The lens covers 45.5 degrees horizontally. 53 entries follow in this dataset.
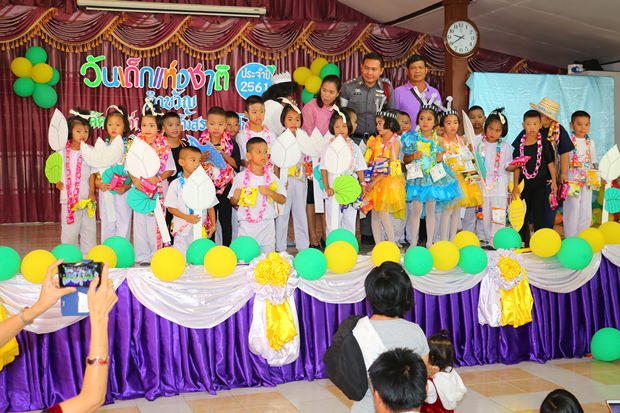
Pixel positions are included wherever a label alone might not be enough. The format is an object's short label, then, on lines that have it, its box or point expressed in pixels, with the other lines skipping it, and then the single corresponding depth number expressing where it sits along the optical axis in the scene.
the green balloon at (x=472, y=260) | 4.24
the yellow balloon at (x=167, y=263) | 3.69
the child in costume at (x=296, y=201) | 5.34
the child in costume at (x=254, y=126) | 5.28
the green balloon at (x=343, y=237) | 4.19
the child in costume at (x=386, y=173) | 5.15
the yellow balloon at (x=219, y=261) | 3.79
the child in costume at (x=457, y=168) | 5.44
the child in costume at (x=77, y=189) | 5.26
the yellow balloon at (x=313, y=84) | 9.11
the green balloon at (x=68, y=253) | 3.66
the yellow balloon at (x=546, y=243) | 4.39
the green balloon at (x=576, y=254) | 4.38
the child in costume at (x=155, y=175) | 4.82
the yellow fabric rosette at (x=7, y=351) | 3.37
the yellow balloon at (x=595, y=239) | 4.46
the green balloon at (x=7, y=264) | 3.55
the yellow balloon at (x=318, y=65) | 9.30
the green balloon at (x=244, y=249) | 4.02
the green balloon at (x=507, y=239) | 4.43
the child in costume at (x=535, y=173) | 5.55
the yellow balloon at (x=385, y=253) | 4.06
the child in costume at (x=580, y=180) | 5.75
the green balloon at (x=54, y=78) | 8.59
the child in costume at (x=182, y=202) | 4.57
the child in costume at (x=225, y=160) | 5.12
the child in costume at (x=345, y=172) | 5.00
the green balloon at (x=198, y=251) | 3.96
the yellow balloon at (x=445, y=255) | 4.18
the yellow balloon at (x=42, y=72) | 8.42
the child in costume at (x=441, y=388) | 2.98
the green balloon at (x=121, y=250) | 3.94
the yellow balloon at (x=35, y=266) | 3.57
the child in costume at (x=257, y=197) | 4.60
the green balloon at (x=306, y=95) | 9.11
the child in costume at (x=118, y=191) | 4.95
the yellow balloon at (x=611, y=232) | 4.61
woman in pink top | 5.63
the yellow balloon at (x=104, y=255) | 3.71
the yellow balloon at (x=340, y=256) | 3.98
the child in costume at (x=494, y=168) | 5.69
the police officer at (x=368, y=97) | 5.82
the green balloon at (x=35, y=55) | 8.49
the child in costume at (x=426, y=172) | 5.25
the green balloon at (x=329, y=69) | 9.07
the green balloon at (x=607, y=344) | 4.39
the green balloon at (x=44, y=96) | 8.57
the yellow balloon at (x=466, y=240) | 4.41
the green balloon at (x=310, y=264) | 3.89
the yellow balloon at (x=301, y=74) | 9.22
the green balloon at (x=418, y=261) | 4.11
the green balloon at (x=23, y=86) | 8.47
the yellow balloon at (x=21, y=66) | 8.38
